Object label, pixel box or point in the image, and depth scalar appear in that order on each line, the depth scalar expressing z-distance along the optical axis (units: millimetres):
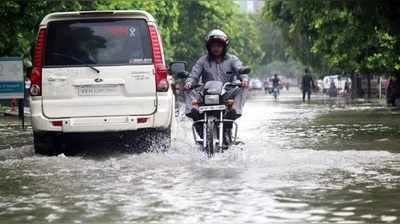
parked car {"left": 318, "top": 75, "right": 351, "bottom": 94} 58925
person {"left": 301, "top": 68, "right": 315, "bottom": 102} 43553
